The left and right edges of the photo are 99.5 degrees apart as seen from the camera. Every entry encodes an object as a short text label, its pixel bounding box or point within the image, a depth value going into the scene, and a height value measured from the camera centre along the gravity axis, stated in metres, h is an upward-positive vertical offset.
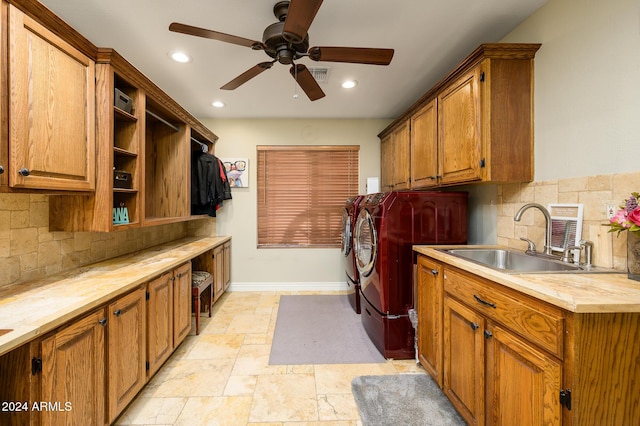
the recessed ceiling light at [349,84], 2.80 +1.35
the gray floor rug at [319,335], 2.29 -1.22
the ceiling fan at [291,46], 1.44 +1.02
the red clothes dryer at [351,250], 3.11 -0.47
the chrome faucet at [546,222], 1.62 -0.06
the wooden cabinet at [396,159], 3.15 +0.68
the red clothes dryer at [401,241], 2.27 -0.24
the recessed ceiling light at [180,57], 2.28 +1.33
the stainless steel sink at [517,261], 1.43 -0.31
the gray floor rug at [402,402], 1.64 -1.25
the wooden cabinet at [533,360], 0.92 -0.59
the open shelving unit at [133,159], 1.74 +0.46
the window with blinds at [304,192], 4.03 +0.29
